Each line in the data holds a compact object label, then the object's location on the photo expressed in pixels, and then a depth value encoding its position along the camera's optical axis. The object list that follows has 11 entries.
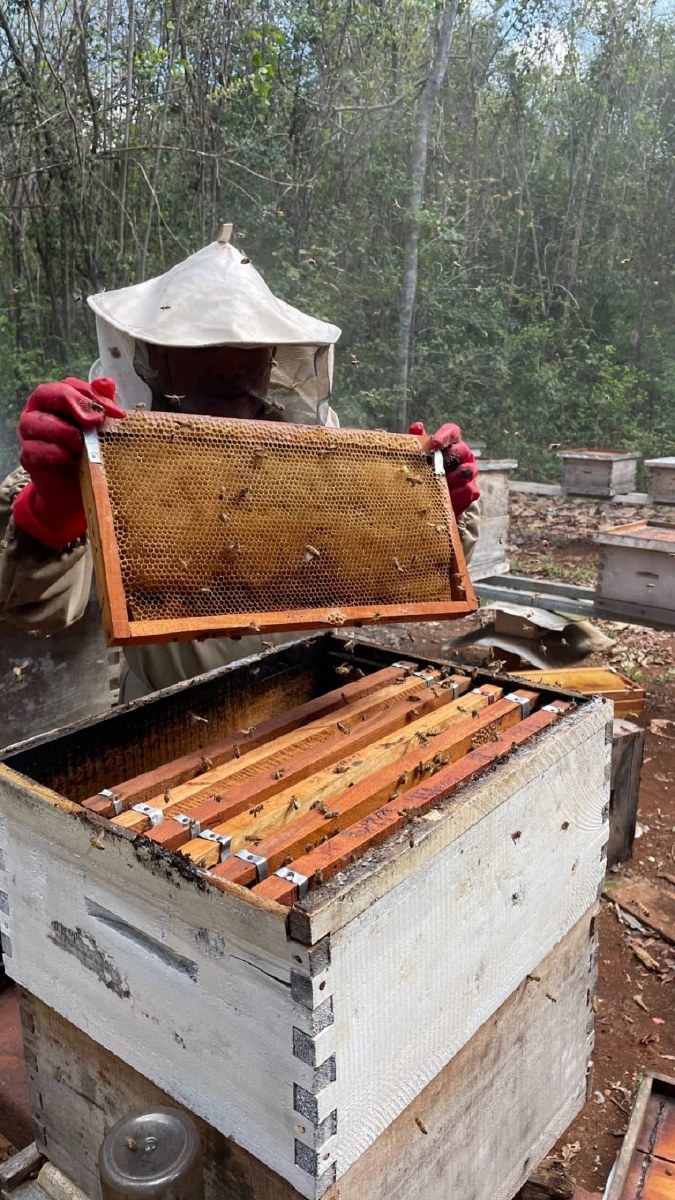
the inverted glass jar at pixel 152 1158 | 0.95
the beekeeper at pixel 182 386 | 1.83
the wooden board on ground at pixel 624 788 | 3.34
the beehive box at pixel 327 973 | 0.98
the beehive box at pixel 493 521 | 5.70
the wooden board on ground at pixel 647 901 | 3.13
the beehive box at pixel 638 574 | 4.38
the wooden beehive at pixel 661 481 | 6.96
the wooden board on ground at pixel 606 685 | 4.02
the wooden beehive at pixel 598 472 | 7.89
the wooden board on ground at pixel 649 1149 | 1.59
